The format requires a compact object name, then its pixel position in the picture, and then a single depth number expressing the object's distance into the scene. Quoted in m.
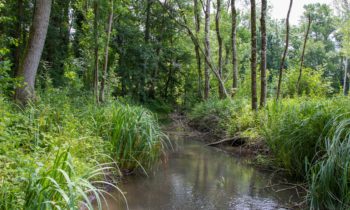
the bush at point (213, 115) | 10.85
